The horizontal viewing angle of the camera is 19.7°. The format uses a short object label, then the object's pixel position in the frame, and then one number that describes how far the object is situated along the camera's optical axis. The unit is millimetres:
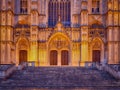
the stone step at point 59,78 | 32969
